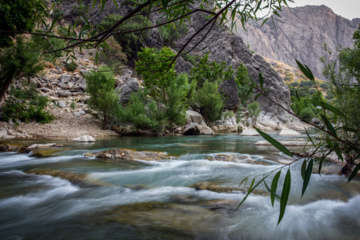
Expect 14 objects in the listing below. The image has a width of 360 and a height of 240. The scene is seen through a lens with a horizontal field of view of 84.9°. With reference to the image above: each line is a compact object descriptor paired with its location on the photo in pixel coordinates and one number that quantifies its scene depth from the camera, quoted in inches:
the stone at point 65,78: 866.9
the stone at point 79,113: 708.3
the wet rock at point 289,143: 405.3
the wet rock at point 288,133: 778.5
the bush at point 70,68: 981.3
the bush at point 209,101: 1030.4
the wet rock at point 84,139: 487.5
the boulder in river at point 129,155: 285.3
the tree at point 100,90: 676.1
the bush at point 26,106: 517.3
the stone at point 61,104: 715.2
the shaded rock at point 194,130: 774.5
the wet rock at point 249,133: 796.9
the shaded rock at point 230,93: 1360.7
